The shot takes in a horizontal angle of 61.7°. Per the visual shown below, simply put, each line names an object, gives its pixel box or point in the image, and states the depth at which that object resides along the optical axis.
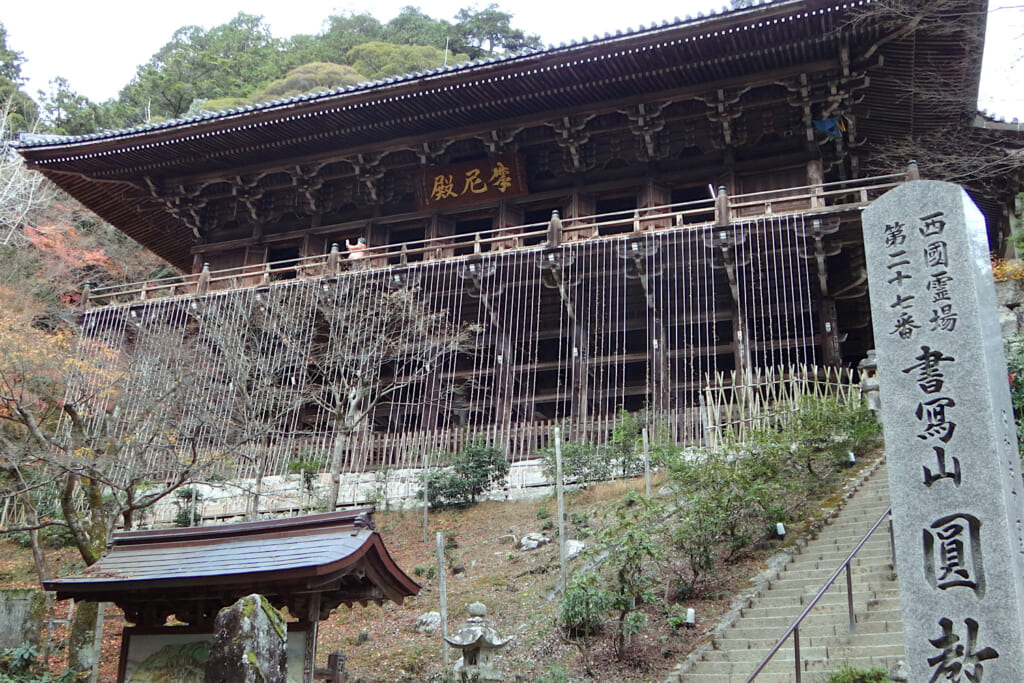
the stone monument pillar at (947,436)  5.05
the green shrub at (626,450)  13.82
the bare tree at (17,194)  25.12
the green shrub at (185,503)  15.23
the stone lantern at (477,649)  7.53
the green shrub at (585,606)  8.18
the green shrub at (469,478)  14.58
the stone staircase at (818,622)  7.01
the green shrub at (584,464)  13.87
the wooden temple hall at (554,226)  15.50
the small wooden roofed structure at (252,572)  6.84
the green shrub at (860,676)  6.29
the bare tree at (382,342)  16.11
